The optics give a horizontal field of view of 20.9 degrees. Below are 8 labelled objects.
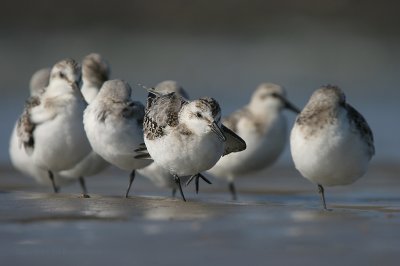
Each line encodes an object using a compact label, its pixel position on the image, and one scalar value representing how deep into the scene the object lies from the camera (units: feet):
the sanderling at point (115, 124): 34.37
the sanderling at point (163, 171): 39.96
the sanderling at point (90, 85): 40.88
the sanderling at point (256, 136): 45.91
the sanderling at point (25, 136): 38.63
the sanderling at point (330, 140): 32.78
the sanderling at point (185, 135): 30.73
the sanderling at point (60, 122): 36.96
